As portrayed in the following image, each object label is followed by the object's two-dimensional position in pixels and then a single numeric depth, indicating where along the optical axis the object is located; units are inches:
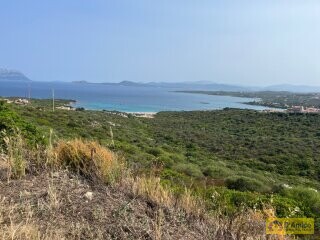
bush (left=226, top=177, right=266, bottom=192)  280.9
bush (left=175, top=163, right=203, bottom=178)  320.3
